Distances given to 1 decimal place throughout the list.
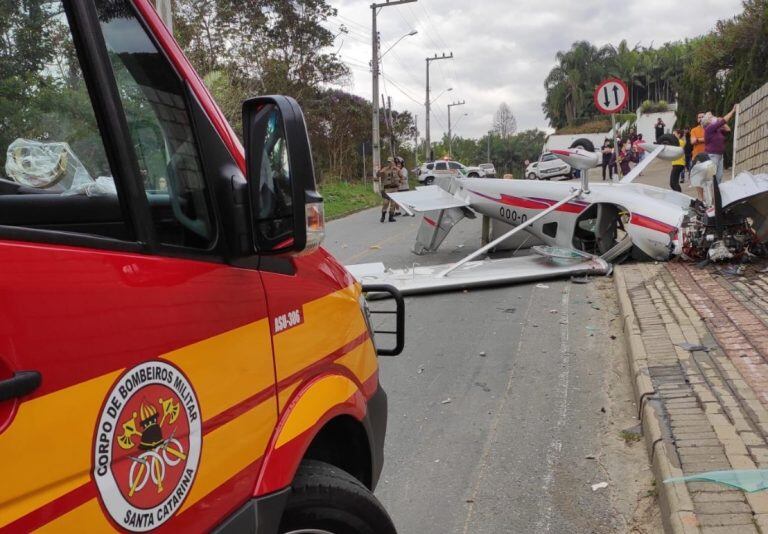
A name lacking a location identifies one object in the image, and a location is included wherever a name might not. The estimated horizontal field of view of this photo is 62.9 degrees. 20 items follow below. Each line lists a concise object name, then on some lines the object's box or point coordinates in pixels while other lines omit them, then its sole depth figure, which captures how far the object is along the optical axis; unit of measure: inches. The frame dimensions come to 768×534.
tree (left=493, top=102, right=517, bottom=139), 4083.4
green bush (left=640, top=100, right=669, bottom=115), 2271.2
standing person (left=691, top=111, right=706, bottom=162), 557.3
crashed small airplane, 317.7
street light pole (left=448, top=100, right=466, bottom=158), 3060.0
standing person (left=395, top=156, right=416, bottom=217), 776.9
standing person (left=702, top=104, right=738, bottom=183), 490.0
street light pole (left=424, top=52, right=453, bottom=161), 2045.3
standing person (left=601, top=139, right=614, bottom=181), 992.9
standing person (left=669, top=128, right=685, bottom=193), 637.3
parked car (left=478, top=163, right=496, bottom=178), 1852.9
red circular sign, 455.5
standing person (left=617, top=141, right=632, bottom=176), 967.3
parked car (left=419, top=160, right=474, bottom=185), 1549.0
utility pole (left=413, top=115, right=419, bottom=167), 1952.5
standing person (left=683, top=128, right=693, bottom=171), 709.3
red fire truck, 47.8
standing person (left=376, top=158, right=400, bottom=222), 755.4
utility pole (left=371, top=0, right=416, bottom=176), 1190.3
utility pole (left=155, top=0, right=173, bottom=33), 300.7
